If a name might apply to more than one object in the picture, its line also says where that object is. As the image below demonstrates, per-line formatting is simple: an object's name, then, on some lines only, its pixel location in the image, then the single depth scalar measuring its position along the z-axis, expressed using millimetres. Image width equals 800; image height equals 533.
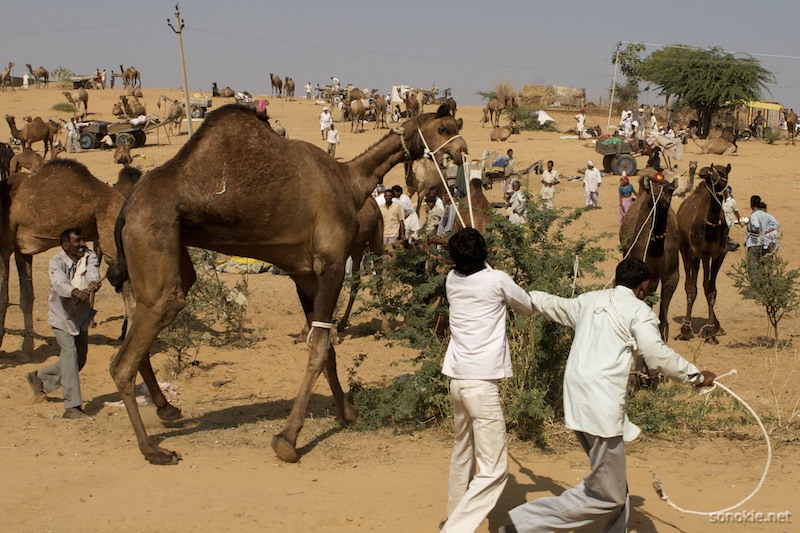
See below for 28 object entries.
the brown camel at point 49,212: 11375
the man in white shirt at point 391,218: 16562
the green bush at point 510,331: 7723
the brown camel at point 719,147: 33547
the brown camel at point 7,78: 56956
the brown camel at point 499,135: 37094
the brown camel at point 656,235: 10773
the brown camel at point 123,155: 29219
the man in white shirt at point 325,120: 34812
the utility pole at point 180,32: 30798
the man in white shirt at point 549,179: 24191
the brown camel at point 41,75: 59656
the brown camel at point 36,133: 31528
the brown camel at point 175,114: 36531
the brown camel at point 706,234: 13078
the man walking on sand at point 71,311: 8625
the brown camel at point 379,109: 40344
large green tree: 42125
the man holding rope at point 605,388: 5023
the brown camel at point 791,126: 40225
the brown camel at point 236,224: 6980
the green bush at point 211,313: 11078
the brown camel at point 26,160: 24578
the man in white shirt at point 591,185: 24516
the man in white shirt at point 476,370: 5324
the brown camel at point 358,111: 39312
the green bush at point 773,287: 12453
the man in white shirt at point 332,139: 32062
